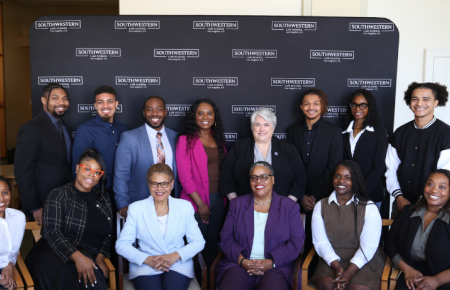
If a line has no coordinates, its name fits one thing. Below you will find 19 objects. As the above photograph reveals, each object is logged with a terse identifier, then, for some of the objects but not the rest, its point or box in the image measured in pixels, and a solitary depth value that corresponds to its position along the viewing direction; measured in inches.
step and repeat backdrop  153.8
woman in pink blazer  128.3
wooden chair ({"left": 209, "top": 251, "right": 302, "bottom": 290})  100.3
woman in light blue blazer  102.3
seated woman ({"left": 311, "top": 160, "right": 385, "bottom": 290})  103.0
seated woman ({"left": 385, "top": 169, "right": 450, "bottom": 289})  96.4
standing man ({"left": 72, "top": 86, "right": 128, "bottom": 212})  130.0
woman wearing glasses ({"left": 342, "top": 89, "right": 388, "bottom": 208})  132.3
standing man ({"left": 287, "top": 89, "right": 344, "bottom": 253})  133.9
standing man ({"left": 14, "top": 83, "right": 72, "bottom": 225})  120.1
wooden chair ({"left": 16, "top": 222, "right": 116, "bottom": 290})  96.3
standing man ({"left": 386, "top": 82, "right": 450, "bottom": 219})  118.1
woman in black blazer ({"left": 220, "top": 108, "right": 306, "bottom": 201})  126.8
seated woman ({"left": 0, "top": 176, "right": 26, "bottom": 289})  96.6
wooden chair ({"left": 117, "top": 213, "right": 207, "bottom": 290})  100.7
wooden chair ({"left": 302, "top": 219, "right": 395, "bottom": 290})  99.7
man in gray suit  125.2
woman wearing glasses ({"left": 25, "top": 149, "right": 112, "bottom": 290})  101.7
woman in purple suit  103.7
